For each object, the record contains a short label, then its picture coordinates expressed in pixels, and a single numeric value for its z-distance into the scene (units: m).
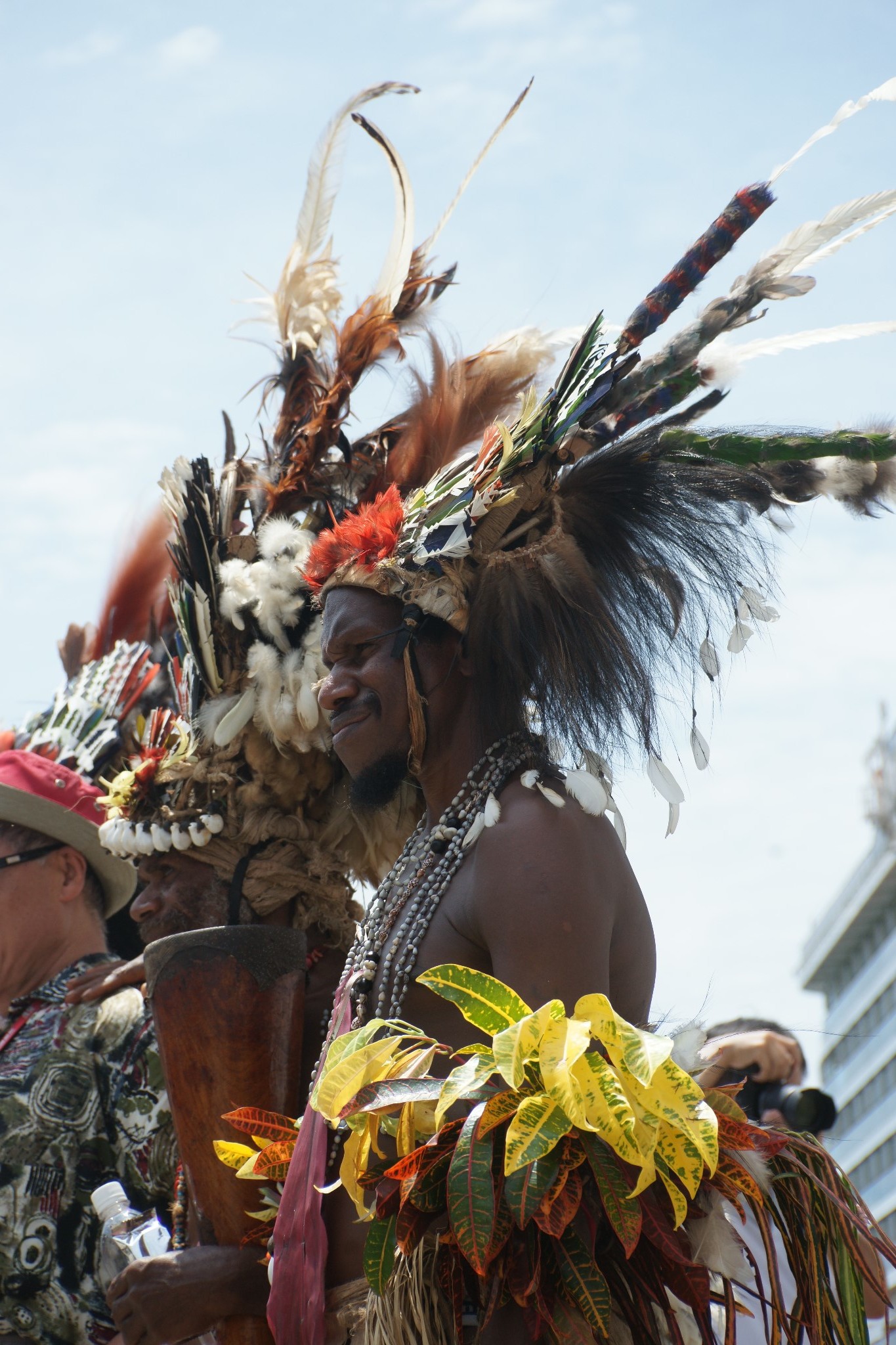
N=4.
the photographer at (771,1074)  7.39
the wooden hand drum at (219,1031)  5.87
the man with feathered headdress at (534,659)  4.84
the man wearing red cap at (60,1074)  6.81
